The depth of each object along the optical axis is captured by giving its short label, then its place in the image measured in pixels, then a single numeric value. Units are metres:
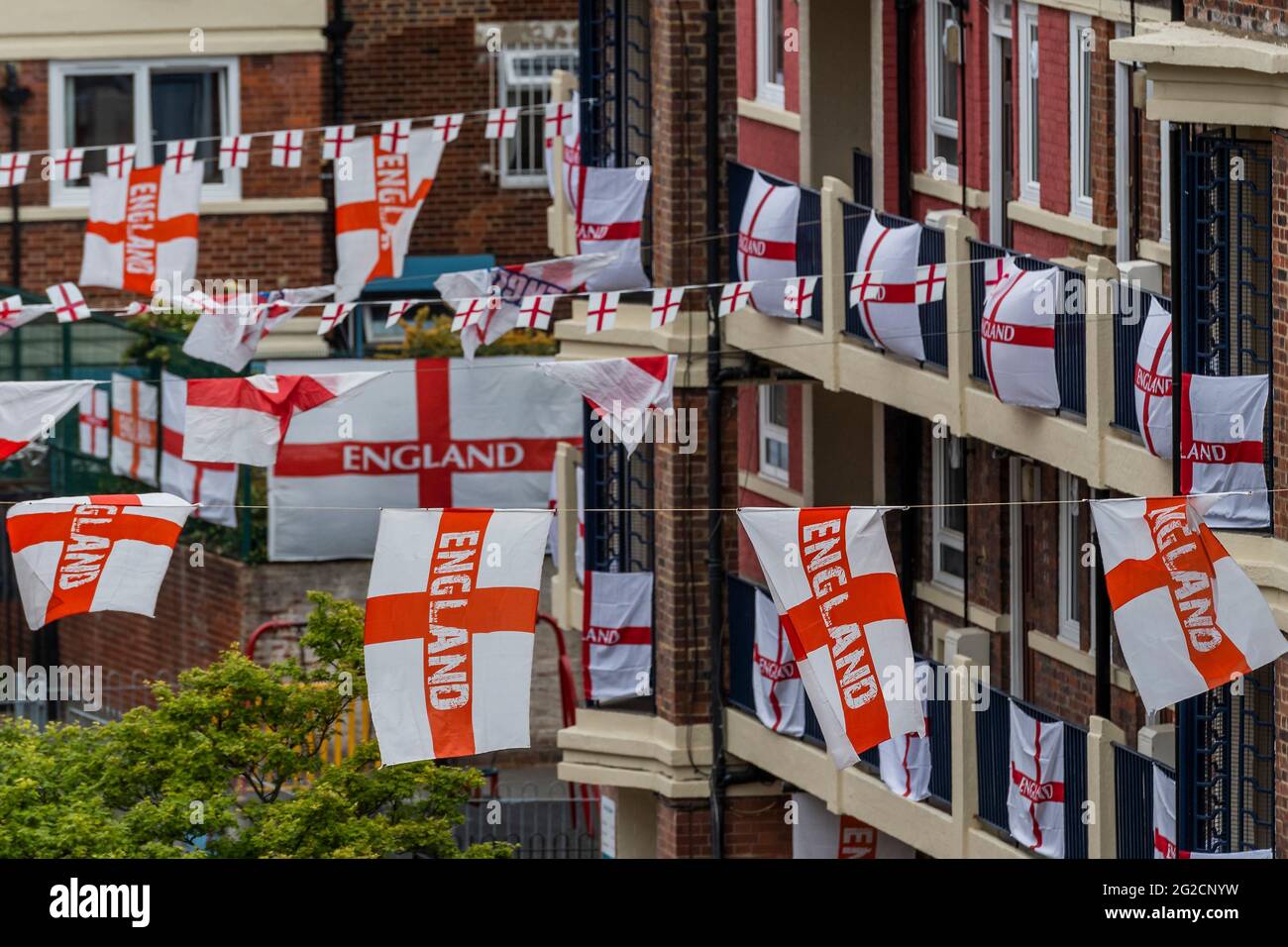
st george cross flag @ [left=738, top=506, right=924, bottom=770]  20.67
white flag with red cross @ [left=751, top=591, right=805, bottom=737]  27.38
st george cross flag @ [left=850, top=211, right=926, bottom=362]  25.17
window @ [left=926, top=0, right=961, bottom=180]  27.06
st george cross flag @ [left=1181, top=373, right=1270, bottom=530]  20.23
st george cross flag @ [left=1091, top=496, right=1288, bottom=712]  19.17
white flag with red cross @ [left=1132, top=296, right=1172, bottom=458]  21.19
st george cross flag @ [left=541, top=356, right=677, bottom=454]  24.17
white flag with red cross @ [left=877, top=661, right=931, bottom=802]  25.27
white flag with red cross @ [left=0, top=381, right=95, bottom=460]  23.23
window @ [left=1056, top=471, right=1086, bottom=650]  24.89
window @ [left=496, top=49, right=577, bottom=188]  42.28
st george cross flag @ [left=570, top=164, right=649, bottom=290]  29.05
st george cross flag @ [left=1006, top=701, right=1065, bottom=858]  22.94
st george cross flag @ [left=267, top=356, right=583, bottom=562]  36.62
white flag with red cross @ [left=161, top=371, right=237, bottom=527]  36.28
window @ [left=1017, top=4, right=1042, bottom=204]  25.19
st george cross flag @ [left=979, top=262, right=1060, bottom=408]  22.81
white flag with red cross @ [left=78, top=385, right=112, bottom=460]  37.88
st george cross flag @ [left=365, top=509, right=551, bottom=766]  20.83
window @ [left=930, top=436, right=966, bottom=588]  27.23
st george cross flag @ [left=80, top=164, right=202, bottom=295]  33.06
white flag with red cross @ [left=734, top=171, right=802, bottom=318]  27.17
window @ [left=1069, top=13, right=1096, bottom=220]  24.13
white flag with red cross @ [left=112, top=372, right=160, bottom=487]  37.12
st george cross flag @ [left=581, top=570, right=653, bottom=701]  29.28
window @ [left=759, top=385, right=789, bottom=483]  30.78
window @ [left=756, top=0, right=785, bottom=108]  29.89
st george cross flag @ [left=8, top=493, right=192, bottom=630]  21.33
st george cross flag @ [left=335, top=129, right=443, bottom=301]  32.16
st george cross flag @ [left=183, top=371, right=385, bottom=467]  24.20
